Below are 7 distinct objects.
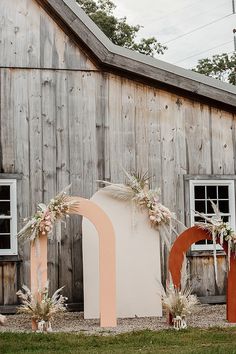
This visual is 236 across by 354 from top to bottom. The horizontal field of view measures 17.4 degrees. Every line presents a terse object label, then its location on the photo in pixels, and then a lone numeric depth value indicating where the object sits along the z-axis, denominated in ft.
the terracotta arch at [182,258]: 36.24
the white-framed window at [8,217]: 40.75
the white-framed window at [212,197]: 43.76
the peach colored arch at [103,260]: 35.37
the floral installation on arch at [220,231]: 35.81
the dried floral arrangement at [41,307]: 34.27
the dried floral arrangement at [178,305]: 34.50
